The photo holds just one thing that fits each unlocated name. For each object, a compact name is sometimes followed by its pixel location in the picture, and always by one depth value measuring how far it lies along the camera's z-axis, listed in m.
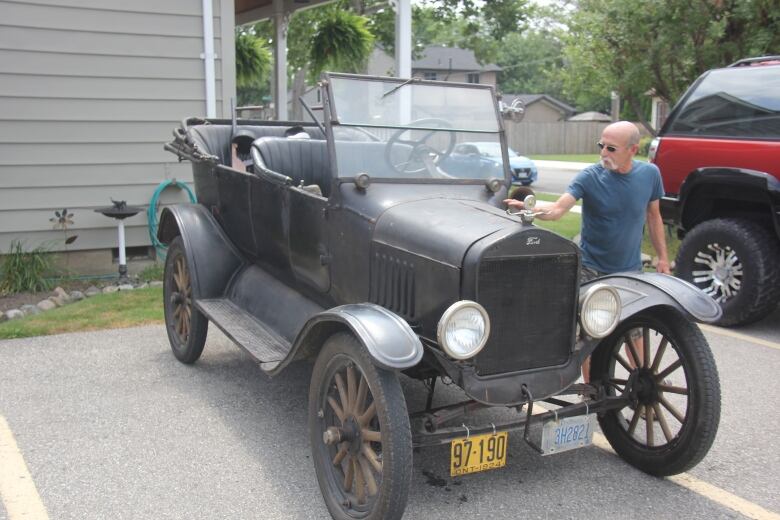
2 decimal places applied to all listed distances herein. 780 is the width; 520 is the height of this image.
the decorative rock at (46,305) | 7.00
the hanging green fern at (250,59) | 14.44
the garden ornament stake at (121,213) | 7.56
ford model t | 3.11
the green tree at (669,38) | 8.97
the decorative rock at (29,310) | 6.88
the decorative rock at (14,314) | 6.73
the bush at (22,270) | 7.38
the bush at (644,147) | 33.90
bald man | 4.13
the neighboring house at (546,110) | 58.97
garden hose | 7.96
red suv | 6.03
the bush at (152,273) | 7.98
